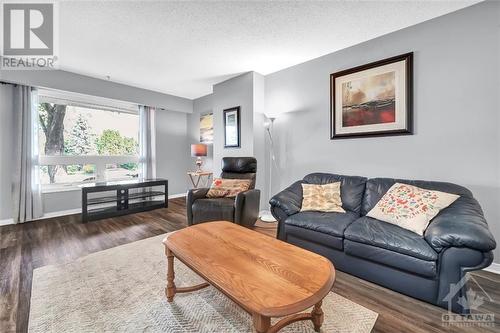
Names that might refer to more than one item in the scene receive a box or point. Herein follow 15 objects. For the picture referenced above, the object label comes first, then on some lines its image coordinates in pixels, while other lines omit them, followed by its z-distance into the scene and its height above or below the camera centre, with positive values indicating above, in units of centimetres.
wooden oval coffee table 94 -58
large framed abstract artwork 241 +83
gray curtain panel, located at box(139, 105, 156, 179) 477 +54
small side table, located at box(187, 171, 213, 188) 516 -35
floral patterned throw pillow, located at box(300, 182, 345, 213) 240 -38
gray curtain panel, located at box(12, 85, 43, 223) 332 +17
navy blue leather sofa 141 -60
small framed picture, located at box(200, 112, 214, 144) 510 +93
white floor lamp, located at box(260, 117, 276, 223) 376 +17
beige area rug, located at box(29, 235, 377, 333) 134 -100
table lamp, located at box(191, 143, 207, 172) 473 +35
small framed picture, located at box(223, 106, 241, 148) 392 +73
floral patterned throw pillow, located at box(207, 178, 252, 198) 311 -33
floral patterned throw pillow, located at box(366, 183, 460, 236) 176 -36
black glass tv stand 349 -63
